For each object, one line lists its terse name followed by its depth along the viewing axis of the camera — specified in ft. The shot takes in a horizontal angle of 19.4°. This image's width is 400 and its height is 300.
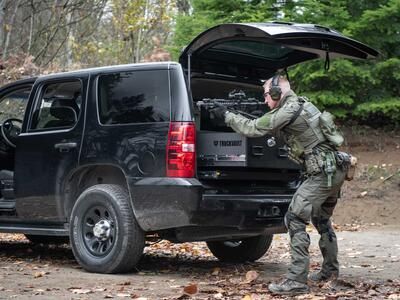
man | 32.44
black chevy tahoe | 34.57
